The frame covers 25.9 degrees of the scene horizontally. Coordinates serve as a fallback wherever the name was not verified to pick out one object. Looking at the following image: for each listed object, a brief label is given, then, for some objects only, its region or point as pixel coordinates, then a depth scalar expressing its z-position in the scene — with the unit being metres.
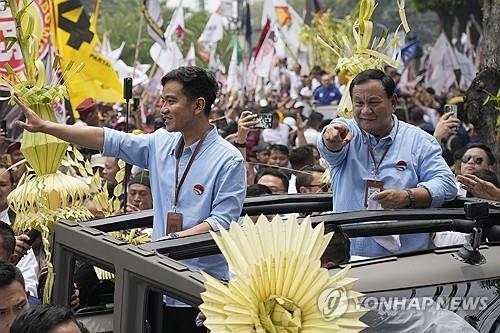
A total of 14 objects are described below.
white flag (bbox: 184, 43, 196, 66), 23.35
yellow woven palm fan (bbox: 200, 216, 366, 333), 3.05
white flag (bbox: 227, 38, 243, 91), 23.30
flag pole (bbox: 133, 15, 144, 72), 18.39
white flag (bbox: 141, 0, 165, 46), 17.20
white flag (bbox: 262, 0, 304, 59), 21.55
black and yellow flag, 12.57
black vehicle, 3.46
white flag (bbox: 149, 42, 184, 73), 17.56
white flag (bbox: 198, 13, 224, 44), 23.28
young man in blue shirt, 5.14
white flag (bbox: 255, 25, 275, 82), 21.02
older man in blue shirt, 5.61
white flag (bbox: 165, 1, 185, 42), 19.59
